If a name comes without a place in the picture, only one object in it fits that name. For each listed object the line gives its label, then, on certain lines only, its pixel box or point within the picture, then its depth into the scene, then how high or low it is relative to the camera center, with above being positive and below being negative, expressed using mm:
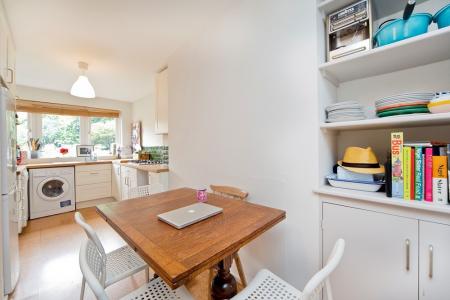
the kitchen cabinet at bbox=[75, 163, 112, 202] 3613 -605
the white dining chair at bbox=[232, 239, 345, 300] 700 -673
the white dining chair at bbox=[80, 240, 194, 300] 838 -663
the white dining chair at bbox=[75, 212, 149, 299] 1000 -732
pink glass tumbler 1356 -330
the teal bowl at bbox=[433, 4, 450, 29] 837 +574
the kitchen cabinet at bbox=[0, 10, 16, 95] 1427 +811
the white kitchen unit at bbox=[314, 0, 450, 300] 863 -252
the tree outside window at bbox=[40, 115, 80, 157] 3711 +350
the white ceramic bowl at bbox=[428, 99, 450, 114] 816 +171
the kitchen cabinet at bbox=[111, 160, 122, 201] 3723 -646
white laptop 988 -368
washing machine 3168 -692
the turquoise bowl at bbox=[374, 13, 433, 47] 899 +569
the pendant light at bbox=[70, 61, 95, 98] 2445 +795
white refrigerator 1309 -296
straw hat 1049 -87
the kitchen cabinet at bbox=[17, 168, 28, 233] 2443 -599
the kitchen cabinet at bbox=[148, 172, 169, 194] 2533 -388
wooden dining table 694 -394
